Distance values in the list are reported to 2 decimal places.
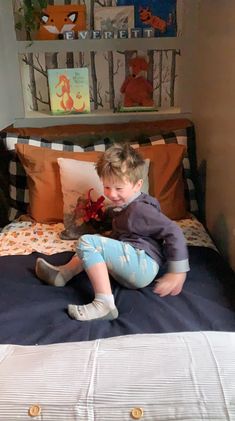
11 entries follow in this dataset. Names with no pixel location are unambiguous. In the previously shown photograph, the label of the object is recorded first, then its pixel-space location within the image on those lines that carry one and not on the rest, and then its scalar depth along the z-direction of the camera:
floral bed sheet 1.67
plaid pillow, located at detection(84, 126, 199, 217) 1.97
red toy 2.18
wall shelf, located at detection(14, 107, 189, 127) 2.16
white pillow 1.74
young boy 1.33
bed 0.83
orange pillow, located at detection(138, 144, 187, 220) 1.84
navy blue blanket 1.16
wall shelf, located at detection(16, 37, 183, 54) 2.07
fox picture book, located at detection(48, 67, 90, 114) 2.11
